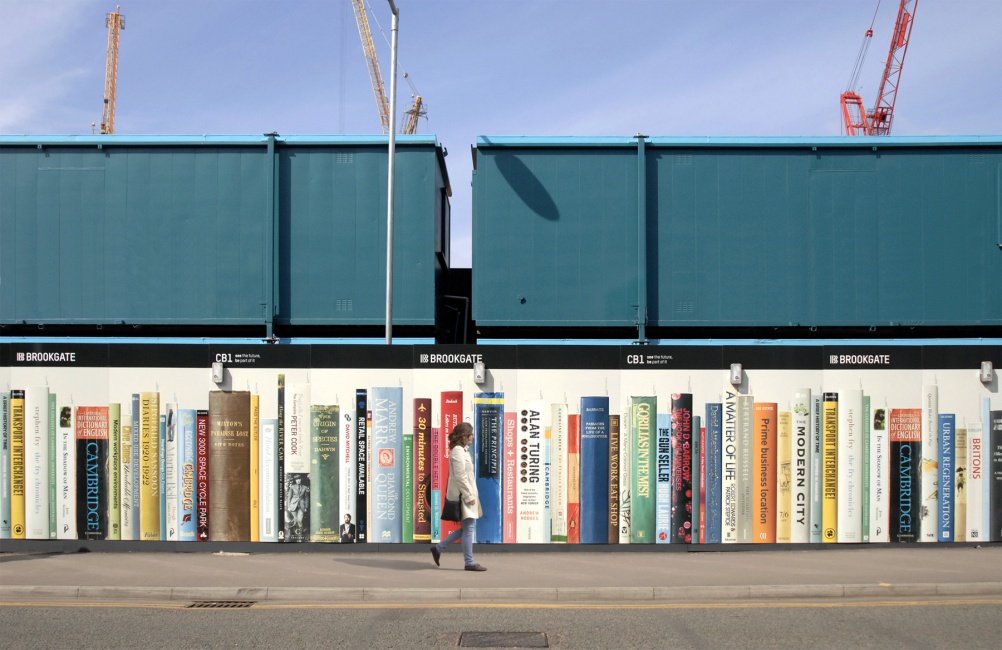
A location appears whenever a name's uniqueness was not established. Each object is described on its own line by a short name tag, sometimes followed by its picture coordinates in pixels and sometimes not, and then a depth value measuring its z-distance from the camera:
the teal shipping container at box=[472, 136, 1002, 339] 13.40
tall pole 11.88
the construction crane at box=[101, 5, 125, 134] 53.69
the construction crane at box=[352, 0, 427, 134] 43.97
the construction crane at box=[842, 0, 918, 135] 46.34
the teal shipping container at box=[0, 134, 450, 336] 13.56
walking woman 8.79
